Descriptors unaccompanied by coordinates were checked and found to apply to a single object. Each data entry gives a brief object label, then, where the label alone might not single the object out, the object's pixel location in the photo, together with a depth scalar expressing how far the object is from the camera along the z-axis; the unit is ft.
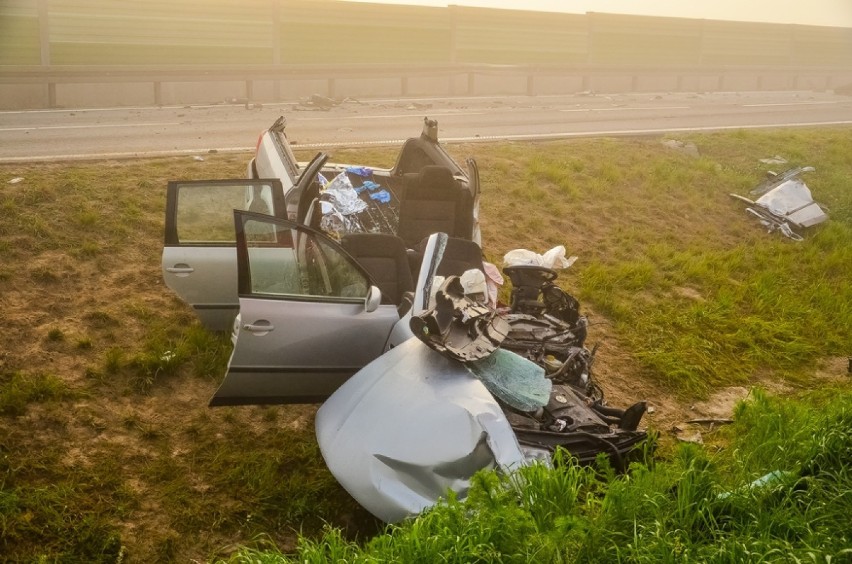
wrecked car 15.96
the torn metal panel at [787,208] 40.98
